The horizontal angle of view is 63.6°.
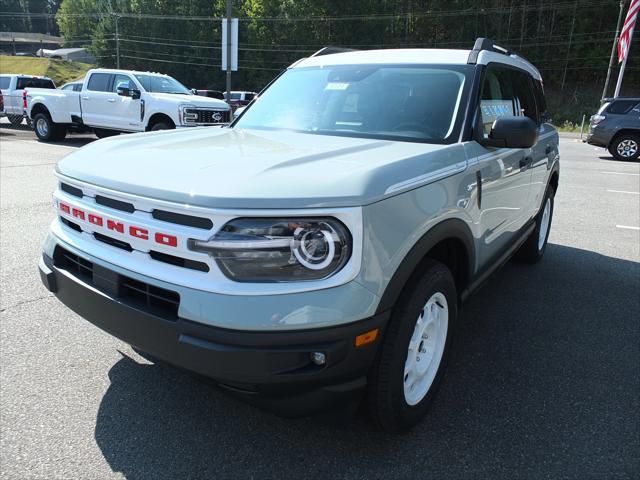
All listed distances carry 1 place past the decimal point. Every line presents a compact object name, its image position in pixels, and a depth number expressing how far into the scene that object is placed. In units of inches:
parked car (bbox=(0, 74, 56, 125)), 756.0
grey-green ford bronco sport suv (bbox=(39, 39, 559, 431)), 76.4
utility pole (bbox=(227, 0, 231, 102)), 821.2
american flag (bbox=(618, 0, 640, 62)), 795.0
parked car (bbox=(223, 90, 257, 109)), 1067.5
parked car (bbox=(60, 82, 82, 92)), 674.5
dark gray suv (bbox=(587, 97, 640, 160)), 586.9
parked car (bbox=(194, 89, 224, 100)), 680.4
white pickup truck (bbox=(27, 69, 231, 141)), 519.8
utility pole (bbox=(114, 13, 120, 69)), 2474.4
